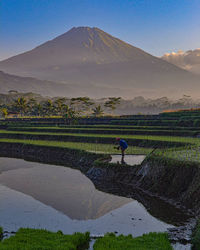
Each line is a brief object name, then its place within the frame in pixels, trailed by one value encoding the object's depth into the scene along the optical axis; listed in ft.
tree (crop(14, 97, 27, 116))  332.12
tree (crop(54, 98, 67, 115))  313.73
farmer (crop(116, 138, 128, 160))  68.37
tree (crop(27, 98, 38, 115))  347.19
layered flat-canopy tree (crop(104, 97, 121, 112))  330.44
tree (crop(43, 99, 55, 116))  320.70
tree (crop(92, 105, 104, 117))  322.26
